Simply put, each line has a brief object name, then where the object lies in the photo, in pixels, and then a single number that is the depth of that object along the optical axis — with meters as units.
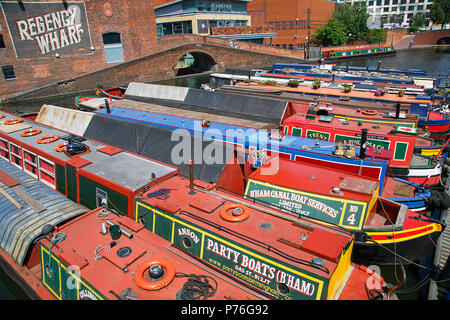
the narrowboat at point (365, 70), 39.50
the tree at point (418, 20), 113.38
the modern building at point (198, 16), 70.25
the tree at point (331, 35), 75.75
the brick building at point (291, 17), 80.88
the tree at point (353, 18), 83.56
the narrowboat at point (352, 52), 73.19
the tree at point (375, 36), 90.94
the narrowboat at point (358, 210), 10.90
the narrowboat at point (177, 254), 7.43
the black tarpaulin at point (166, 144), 13.76
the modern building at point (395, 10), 135.88
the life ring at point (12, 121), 18.22
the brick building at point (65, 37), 40.44
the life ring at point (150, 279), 7.13
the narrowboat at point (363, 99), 22.81
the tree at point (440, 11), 101.87
